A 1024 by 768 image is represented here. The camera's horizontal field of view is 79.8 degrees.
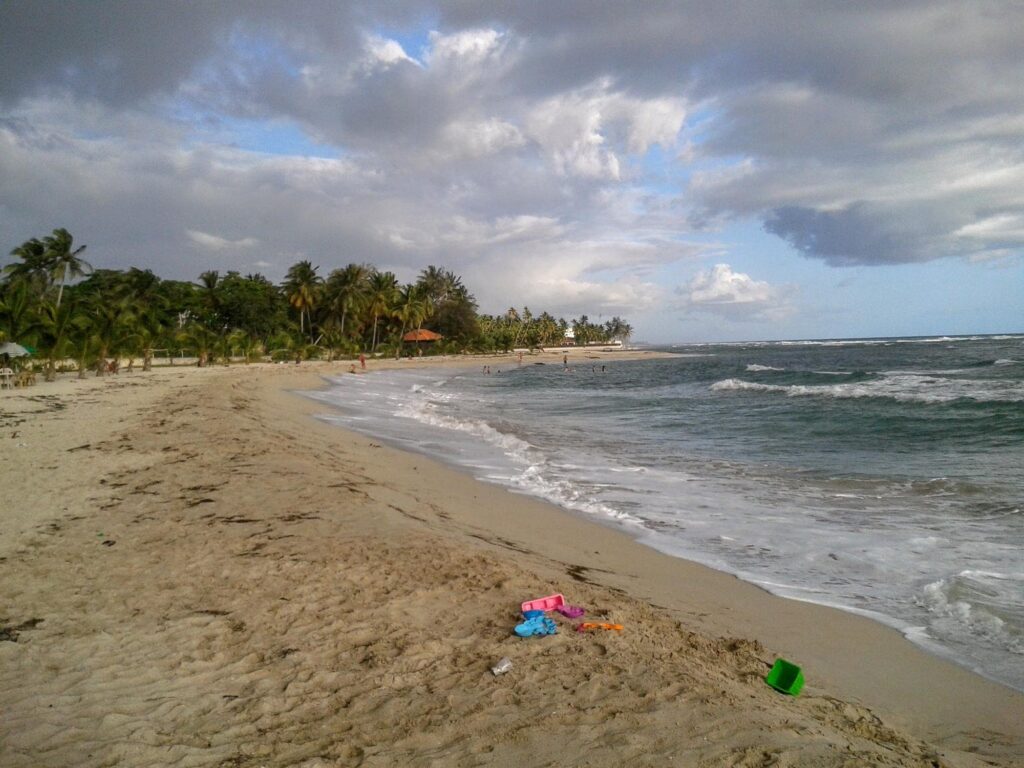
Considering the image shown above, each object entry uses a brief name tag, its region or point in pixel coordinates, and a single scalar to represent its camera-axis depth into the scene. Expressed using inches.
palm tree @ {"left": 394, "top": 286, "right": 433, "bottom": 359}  2847.4
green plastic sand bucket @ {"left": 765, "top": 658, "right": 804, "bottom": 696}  131.0
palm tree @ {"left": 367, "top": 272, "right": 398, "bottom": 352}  2699.3
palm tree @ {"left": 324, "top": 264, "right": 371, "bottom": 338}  2529.5
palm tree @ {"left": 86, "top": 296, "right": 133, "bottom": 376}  1100.8
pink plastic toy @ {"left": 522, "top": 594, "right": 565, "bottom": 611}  164.1
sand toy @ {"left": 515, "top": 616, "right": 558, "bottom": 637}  149.8
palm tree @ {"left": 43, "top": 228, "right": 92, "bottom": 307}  1910.7
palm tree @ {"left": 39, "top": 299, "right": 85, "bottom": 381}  989.2
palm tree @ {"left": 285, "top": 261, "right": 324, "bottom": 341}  2532.0
